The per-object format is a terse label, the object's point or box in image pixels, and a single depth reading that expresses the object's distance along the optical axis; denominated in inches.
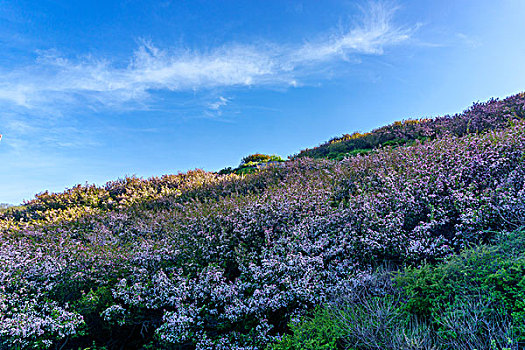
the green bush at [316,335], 138.1
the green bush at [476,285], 127.6
